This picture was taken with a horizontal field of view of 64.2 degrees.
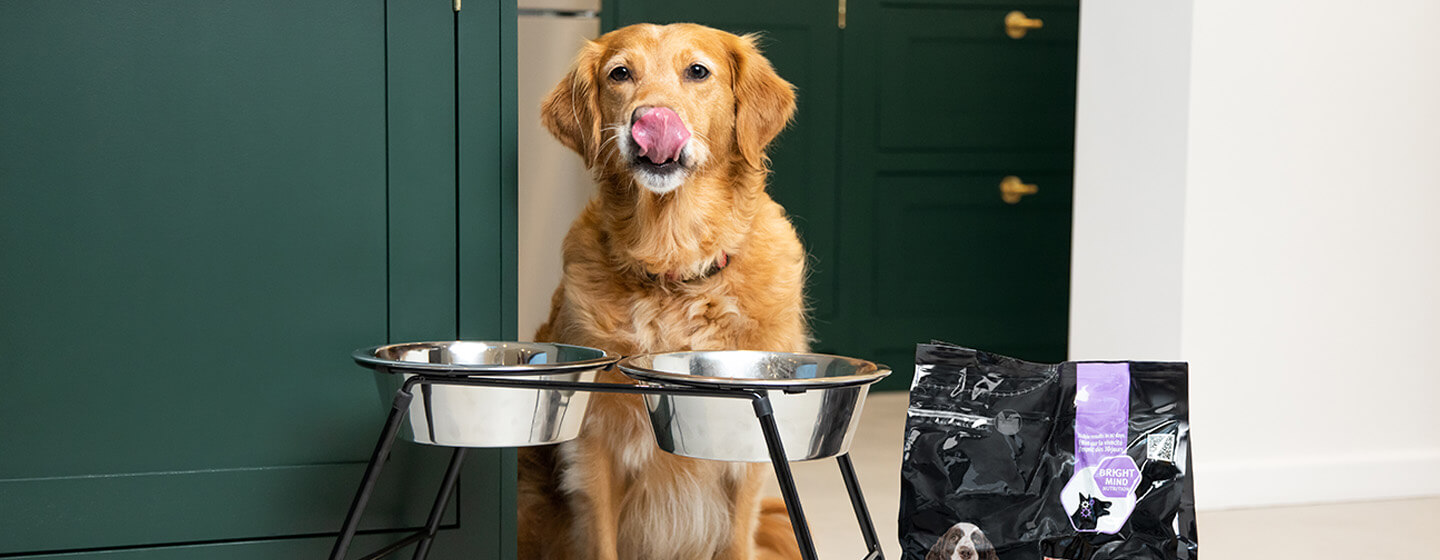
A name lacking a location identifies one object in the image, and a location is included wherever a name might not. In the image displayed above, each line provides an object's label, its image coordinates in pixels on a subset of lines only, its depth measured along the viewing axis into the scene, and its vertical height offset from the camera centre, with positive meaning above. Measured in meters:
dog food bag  1.21 -0.26
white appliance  3.20 +0.15
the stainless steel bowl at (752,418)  1.09 -0.19
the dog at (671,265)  1.52 -0.06
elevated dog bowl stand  1.06 -0.23
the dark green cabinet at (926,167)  3.64 +0.17
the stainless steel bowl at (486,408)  1.15 -0.19
